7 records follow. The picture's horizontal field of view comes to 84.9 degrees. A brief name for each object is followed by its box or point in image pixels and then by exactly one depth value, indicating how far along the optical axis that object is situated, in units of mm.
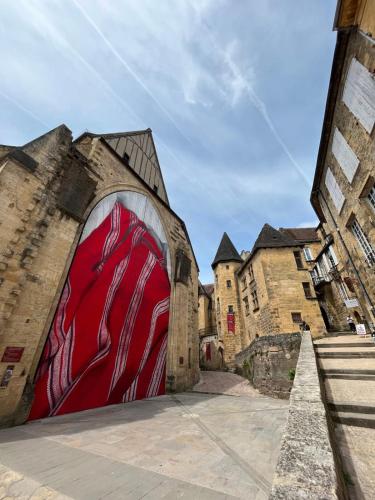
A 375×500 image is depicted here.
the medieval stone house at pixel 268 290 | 14648
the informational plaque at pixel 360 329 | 8203
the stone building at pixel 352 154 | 5887
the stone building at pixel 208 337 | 20734
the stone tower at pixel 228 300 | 19258
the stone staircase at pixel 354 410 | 1720
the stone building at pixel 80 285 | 4676
